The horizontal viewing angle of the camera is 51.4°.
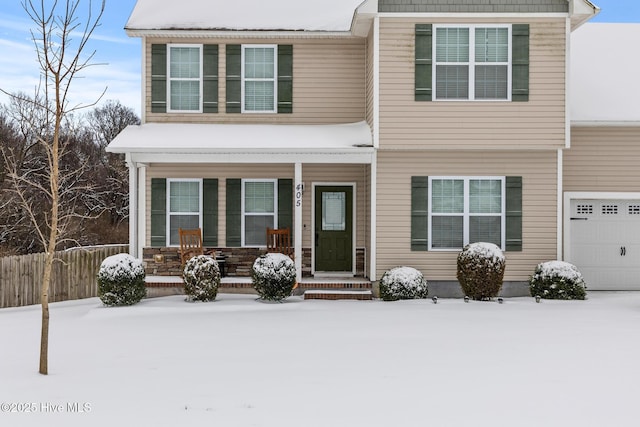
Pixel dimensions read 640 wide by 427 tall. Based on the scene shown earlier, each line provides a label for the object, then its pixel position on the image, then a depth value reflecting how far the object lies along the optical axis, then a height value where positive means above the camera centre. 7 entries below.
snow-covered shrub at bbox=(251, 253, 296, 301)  12.86 -1.14
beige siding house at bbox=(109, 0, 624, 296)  13.50 +1.62
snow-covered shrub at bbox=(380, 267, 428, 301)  12.95 -1.29
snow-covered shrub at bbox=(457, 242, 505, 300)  12.97 -0.97
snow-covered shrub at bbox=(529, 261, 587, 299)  13.05 -1.21
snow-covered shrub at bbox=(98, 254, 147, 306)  12.74 -1.23
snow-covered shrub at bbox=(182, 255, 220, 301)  12.98 -1.18
